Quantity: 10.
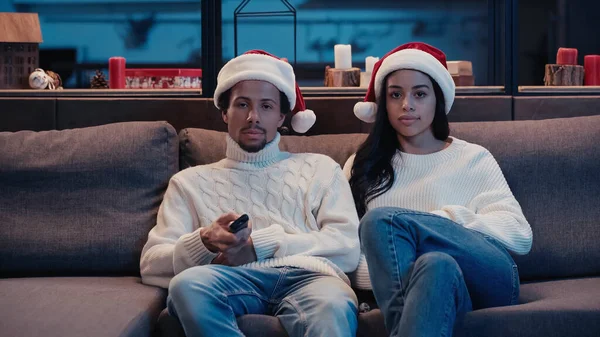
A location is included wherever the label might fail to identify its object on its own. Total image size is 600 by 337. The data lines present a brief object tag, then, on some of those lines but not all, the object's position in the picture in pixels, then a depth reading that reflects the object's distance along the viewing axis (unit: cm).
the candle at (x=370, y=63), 313
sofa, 247
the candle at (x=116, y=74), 321
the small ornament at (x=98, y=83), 319
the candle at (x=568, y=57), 317
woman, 189
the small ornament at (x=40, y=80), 302
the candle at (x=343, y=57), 311
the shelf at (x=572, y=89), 295
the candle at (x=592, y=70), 314
